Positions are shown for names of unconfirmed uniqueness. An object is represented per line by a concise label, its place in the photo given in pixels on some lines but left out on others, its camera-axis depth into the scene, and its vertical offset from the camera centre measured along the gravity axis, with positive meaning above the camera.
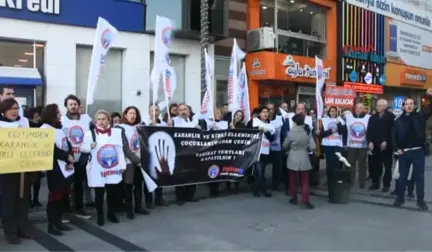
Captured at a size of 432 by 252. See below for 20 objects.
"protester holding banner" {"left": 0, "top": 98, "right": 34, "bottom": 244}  5.66 -0.95
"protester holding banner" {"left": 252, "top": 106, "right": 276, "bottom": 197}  8.99 -0.55
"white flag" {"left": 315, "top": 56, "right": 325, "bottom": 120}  10.23 +0.78
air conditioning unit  16.98 +3.08
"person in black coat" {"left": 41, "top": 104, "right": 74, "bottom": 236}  6.09 -0.79
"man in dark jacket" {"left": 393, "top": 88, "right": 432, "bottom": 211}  7.85 -0.35
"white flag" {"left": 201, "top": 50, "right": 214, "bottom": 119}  9.49 +0.37
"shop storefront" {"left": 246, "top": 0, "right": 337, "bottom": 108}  17.60 +3.09
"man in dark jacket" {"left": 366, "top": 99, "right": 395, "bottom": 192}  9.65 -0.42
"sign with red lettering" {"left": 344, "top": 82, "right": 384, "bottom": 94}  22.08 +1.69
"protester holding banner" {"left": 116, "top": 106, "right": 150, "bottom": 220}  6.95 -0.57
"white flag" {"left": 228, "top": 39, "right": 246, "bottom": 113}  9.68 +0.82
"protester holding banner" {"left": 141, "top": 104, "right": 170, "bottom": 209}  7.86 -1.20
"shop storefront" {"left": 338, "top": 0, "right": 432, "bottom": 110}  22.11 +3.70
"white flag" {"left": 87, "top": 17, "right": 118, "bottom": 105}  7.23 +1.13
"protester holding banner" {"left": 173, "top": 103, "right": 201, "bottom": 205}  8.31 -0.09
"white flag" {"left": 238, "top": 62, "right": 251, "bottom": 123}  10.25 +0.64
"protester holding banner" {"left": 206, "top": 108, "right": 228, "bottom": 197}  8.91 -0.09
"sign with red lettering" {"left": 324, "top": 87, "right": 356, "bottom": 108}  11.90 +0.65
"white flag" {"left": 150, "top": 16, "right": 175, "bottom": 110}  8.02 +1.29
